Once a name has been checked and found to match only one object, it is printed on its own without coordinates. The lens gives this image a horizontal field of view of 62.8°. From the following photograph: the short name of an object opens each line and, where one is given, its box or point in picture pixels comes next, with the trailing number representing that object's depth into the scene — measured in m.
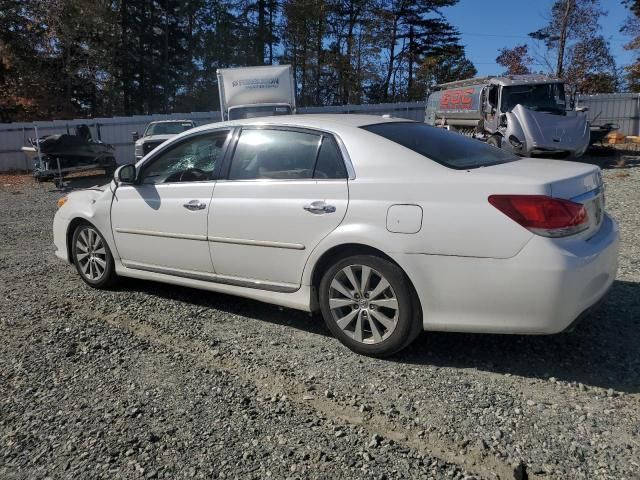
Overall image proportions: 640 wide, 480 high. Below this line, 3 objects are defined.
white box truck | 14.89
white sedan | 2.95
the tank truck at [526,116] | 13.77
